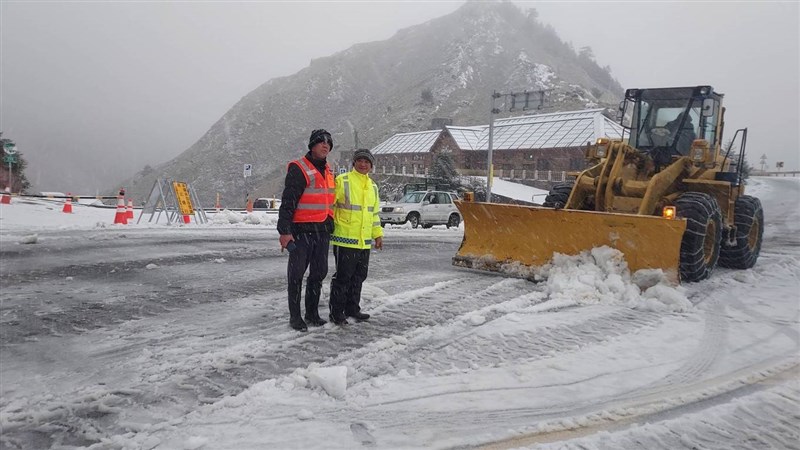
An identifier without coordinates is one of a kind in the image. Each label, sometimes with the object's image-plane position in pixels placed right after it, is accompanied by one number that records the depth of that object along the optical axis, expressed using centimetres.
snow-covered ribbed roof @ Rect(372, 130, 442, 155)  5295
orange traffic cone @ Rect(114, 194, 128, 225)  1378
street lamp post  2343
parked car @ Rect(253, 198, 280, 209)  3350
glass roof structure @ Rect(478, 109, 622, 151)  4144
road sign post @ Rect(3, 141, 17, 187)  2345
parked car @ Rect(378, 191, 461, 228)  1886
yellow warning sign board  1523
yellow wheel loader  666
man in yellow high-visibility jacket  480
